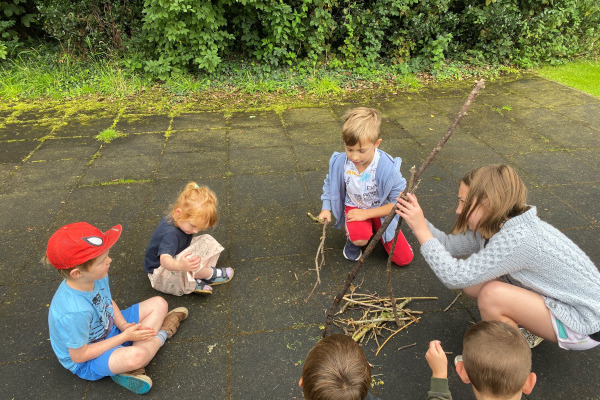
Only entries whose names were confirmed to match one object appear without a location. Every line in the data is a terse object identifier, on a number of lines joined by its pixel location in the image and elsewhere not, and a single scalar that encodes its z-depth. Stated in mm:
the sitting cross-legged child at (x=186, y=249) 2584
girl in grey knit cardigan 2020
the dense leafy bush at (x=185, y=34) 6609
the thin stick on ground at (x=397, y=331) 2404
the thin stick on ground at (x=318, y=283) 2737
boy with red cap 2000
